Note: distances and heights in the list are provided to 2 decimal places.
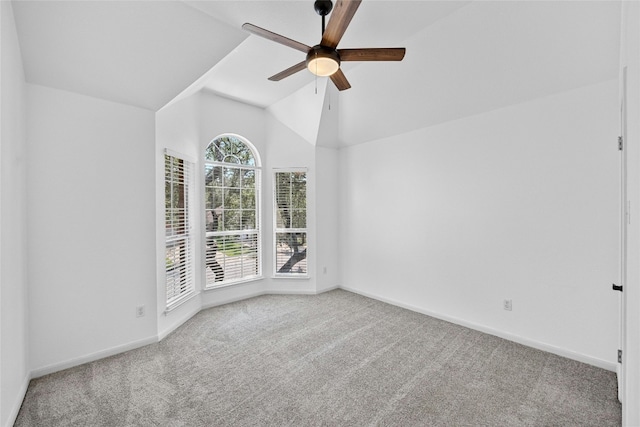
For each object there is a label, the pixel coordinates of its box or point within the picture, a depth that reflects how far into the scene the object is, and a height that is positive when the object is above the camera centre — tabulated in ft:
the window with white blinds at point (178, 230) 11.03 -0.68
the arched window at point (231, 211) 13.74 +0.10
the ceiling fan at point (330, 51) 5.88 +3.84
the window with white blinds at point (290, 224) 15.69 -0.65
